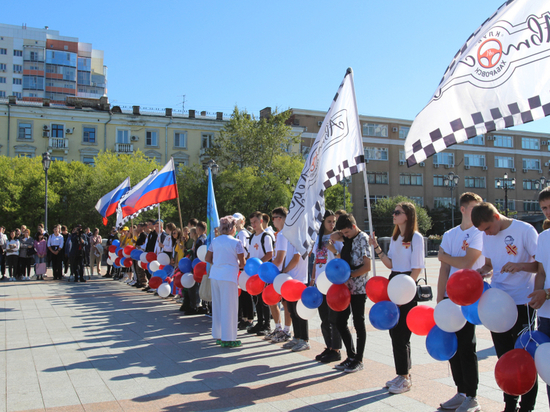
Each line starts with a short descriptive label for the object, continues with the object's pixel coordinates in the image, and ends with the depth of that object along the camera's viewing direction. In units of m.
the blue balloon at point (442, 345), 4.62
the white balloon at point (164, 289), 11.12
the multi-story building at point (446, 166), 59.72
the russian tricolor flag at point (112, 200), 18.02
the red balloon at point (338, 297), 5.98
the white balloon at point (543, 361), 3.51
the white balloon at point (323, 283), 6.41
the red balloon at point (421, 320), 4.93
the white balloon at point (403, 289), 5.13
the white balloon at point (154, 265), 12.95
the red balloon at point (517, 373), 3.69
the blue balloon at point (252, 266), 7.73
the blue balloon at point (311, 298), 6.48
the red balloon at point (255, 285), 7.61
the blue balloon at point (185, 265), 10.57
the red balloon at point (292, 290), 6.85
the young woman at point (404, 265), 5.37
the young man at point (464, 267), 4.68
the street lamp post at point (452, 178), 39.79
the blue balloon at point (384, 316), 5.19
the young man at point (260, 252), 8.31
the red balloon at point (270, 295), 7.44
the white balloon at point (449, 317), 4.49
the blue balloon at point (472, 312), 4.33
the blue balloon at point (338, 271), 5.89
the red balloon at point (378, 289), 5.54
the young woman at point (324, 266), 6.72
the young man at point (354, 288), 6.16
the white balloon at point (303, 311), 6.74
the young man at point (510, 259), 4.19
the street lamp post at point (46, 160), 26.18
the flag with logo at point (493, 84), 3.83
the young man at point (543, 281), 3.75
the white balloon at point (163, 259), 12.51
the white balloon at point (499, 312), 3.98
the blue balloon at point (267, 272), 7.34
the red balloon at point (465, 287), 4.18
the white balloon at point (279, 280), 7.04
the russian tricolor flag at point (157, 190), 14.08
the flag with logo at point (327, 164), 6.16
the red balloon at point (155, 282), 11.80
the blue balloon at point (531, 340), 3.80
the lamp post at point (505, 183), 35.22
